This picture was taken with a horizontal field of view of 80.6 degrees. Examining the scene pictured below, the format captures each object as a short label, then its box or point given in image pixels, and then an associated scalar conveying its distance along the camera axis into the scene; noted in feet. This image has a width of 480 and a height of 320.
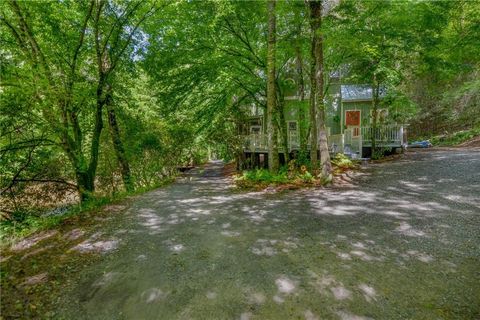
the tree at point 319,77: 28.40
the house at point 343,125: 45.91
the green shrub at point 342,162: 37.65
